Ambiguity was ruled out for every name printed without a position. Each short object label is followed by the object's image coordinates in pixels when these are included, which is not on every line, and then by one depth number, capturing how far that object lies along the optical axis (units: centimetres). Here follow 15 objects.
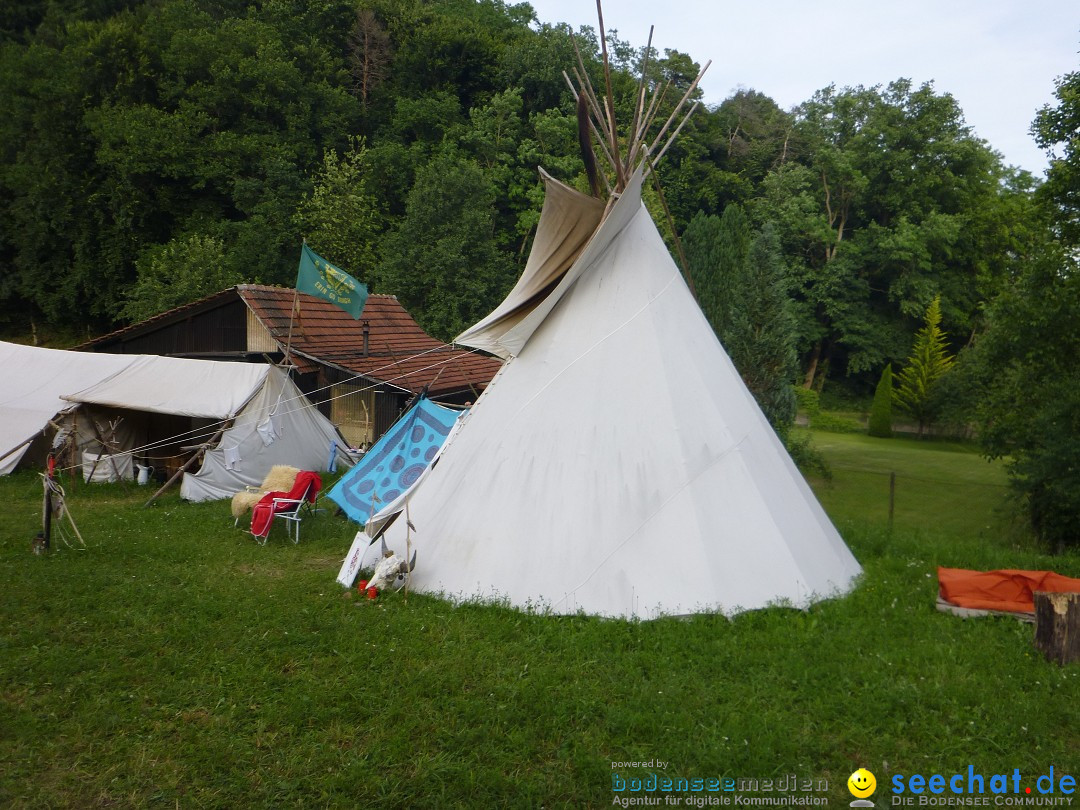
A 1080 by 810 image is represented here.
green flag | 1419
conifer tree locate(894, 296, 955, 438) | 3547
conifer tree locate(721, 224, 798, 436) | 1800
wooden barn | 1778
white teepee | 730
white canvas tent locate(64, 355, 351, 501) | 1380
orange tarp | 720
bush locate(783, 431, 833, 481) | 1845
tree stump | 616
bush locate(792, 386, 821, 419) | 3697
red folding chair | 1038
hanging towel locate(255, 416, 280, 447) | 1427
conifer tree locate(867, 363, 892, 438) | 3531
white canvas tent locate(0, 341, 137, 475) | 1529
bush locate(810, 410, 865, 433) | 3731
